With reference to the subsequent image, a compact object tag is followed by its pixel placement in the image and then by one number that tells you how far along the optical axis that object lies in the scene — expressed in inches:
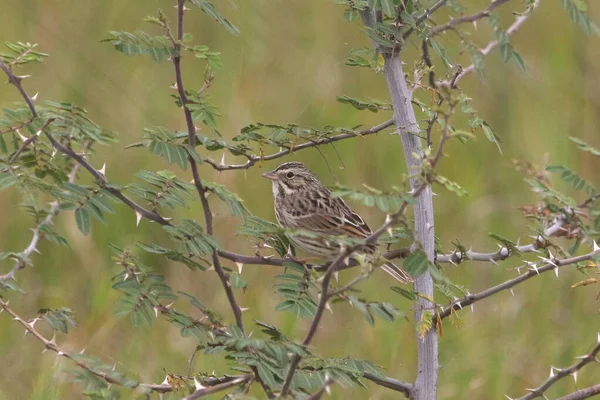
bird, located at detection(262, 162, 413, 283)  523.5
